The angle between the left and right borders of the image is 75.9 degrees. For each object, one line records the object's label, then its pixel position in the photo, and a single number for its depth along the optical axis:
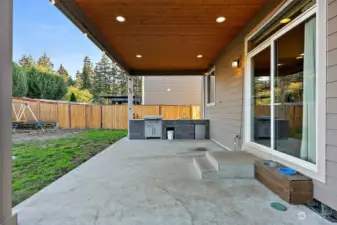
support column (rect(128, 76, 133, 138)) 8.99
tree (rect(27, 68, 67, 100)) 15.73
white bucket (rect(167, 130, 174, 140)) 8.38
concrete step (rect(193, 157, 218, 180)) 3.23
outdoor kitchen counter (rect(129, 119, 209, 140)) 8.51
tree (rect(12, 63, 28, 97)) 13.69
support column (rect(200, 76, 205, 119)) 9.68
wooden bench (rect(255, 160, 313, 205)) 2.31
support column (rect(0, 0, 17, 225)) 1.71
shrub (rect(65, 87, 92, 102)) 26.60
